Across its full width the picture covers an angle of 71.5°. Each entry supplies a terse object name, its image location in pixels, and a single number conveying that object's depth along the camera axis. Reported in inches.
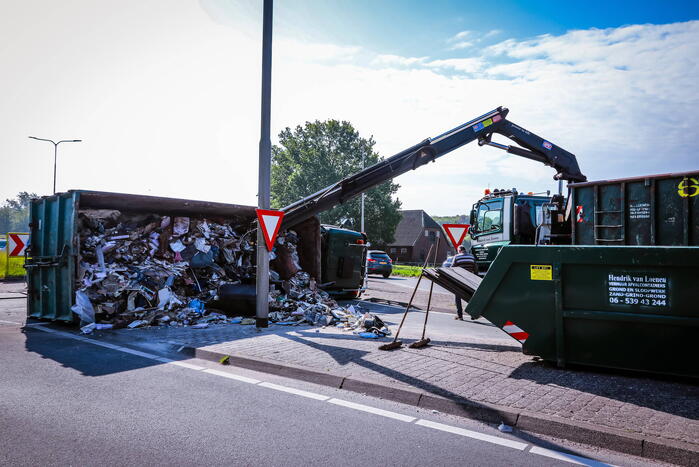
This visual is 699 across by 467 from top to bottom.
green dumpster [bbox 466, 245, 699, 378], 188.2
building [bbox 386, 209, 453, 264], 2751.0
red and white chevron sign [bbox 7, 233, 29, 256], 648.4
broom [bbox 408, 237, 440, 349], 272.4
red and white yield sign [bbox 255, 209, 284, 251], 343.6
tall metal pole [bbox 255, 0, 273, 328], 350.0
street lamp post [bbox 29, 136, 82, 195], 1318.8
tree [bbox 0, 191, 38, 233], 5536.4
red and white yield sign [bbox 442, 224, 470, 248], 548.7
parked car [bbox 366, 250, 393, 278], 1160.8
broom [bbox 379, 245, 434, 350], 266.4
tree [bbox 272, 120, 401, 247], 2021.4
